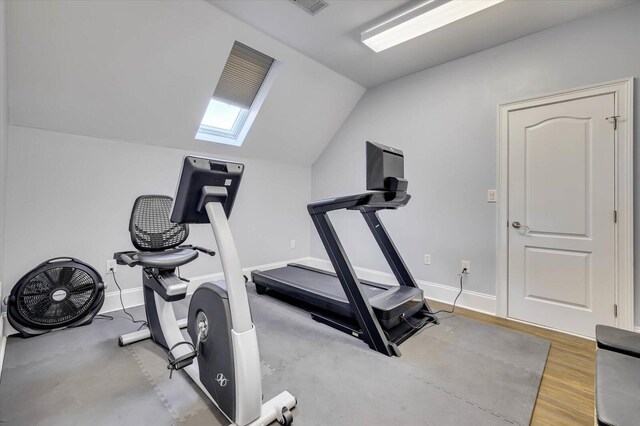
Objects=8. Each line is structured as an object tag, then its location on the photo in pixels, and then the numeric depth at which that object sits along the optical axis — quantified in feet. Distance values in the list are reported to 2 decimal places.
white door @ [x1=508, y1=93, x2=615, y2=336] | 7.23
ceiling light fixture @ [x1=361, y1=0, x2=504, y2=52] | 6.90
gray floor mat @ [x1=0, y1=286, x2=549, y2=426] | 4.57
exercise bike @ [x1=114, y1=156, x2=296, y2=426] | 4.07
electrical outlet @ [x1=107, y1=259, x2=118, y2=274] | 8.83
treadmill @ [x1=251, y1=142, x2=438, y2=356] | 6.79
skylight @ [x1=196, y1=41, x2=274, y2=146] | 9.71
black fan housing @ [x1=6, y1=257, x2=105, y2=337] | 6.81
